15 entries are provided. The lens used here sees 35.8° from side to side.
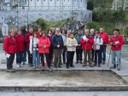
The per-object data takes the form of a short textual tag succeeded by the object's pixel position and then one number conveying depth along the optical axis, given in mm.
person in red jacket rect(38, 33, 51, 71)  7852
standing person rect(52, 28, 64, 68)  8075
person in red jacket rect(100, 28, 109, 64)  8735
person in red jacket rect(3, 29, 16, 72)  7626
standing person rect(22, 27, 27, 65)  8519
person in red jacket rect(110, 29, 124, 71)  7940
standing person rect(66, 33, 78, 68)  8155
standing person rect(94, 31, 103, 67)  8420
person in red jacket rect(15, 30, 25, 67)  8225
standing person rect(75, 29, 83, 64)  8807
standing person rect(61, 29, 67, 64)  8561
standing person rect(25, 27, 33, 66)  8322
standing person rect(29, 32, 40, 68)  7985
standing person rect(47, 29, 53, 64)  8298
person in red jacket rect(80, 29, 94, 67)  8385
